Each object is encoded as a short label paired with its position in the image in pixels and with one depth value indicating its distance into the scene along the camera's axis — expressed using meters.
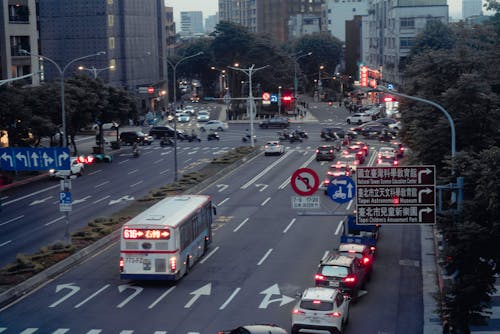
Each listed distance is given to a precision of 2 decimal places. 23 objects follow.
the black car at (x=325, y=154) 77.88
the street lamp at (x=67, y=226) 41.22
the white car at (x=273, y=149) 82.94
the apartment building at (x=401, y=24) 139.88
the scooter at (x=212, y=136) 101.97
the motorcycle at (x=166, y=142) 95.10
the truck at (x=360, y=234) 39.56
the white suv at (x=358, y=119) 119.69
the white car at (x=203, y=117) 128.00
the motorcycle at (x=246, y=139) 96.72
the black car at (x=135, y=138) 97.31
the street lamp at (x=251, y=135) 88.38
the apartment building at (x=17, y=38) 81.12
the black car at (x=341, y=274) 32.09
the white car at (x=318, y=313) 27.33
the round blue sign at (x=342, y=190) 33.03
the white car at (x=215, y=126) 115.75
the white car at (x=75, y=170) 68.55
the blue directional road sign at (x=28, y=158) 33.78
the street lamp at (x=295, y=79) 142.85
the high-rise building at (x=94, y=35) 132.25
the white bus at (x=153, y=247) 34.47
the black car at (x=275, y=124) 118.19
